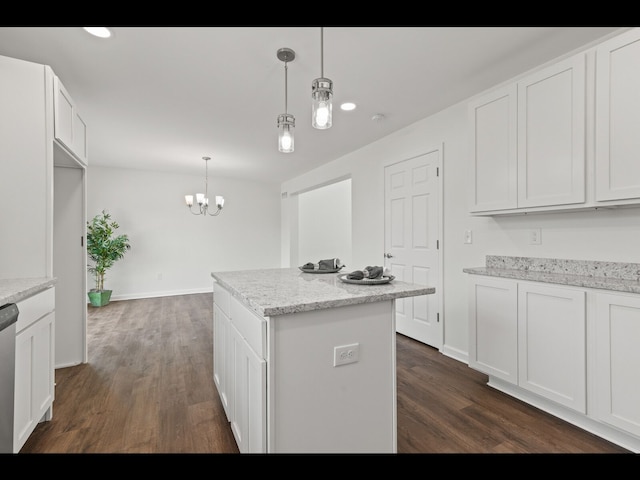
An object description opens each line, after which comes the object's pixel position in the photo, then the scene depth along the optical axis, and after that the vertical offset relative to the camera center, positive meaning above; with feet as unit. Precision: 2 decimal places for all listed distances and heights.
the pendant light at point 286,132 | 5.93 +2.08
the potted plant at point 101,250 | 16.24 -0.57
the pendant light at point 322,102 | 4.92 +2.21
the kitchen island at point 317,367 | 3.93 -1.76
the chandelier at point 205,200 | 17.79 +2.26
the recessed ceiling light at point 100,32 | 6.10 +4.12
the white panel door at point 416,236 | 10.37 +0.10
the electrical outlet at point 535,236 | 7.61 +0.06
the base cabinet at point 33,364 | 5.01 -2.24
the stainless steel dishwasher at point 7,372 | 3.73 -1.66
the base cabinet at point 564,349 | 5.28 -2.21
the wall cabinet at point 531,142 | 6.17 +2.16
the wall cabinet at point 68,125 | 6.61 +2.80
